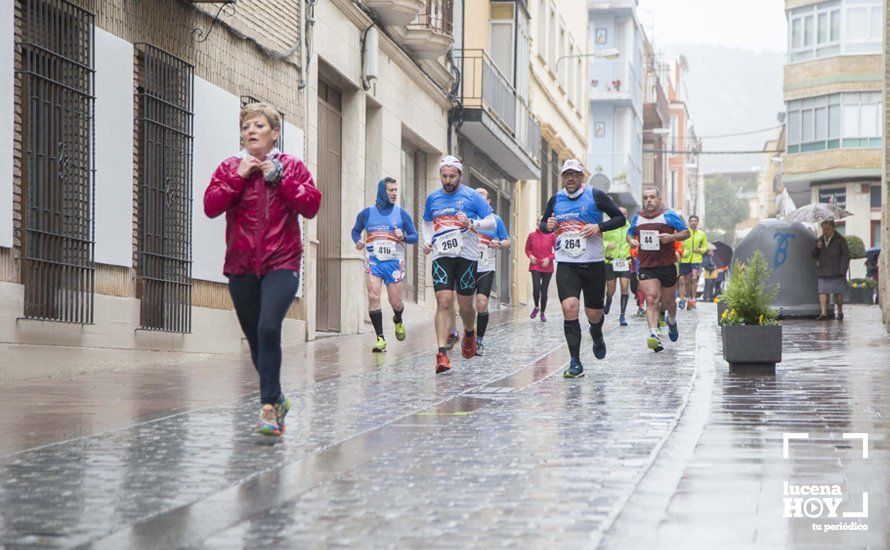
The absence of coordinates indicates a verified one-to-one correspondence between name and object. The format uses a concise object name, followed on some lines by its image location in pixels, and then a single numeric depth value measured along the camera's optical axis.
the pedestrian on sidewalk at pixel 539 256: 23.97
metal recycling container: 26.28
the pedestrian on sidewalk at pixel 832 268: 25.41
